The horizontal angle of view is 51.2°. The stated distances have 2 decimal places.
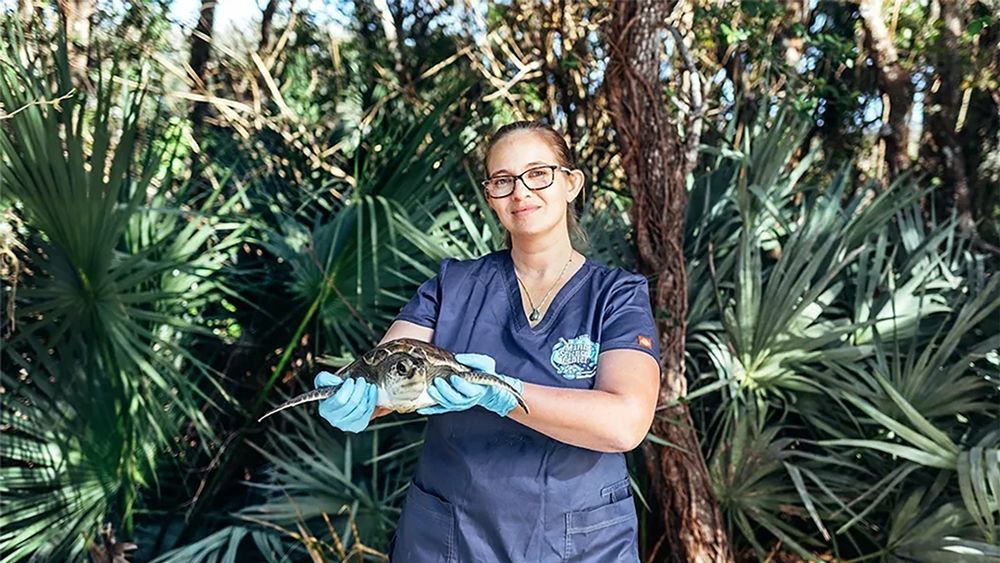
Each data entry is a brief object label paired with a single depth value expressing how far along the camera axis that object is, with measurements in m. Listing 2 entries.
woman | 1.61
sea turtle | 1.54
